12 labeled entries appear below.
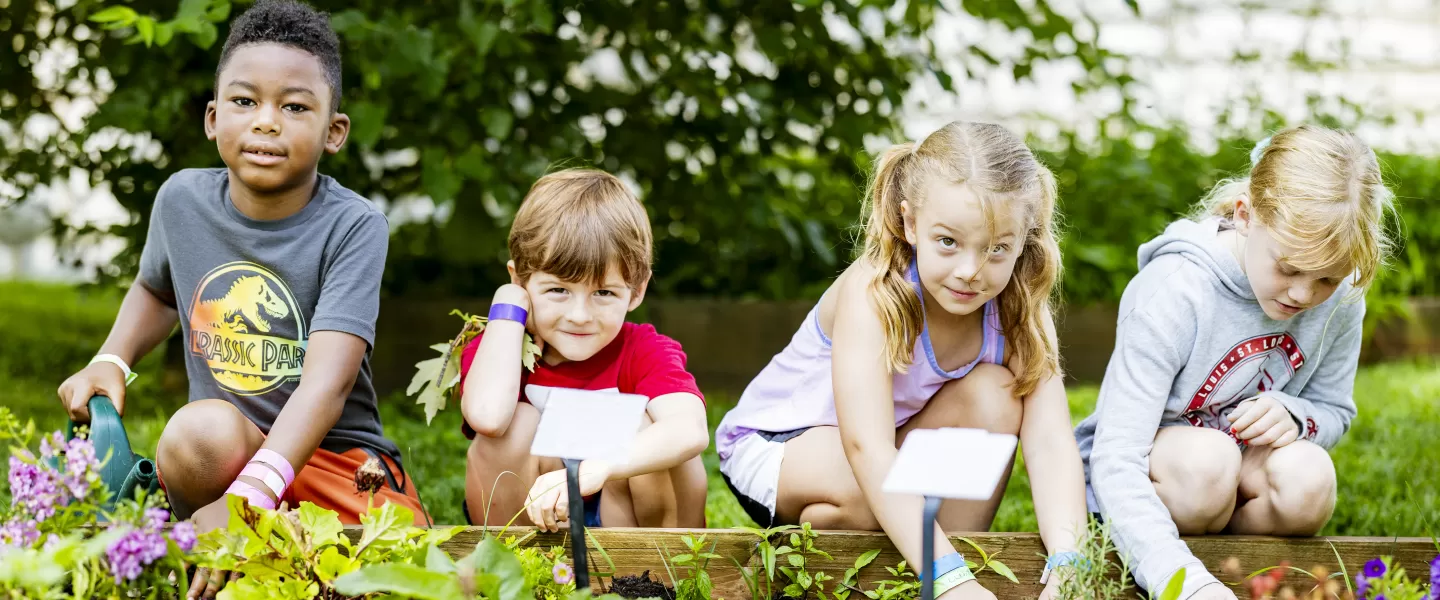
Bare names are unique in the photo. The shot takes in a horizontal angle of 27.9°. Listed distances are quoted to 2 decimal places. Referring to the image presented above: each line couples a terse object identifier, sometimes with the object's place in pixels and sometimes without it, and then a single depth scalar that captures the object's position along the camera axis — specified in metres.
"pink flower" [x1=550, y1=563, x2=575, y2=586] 2.87
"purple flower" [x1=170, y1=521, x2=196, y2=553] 2.73
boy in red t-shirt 3.09
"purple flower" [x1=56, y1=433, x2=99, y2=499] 2.73
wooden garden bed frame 3.02
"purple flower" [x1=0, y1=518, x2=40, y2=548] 2.74
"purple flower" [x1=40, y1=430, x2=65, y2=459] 2.73
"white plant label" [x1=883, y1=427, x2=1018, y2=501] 2.63
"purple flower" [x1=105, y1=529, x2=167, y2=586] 2.69
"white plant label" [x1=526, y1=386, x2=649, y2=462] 2.72
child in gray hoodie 3.03
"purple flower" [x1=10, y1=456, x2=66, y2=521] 2.74
